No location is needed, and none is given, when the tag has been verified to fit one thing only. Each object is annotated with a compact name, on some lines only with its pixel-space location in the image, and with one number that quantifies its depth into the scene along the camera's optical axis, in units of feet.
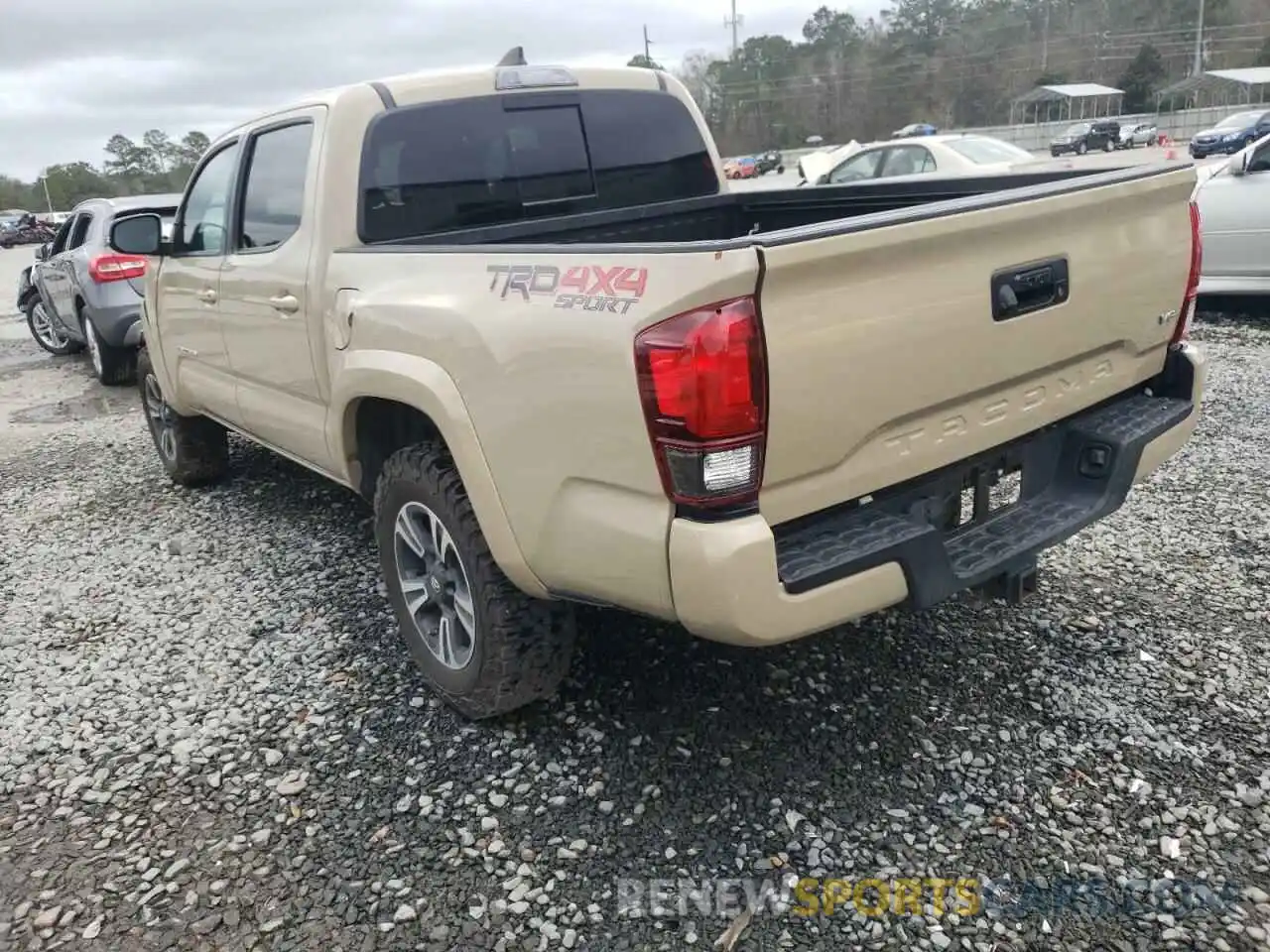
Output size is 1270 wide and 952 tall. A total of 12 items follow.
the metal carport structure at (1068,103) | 233.14
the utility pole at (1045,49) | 298.15
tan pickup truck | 7.30
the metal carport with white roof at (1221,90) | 213.46
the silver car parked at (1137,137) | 170.40
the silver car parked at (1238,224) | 25.93
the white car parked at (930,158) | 36.27
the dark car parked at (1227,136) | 108.78
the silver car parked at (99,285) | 29.30
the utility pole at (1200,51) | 233.14
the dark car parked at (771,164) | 200.60
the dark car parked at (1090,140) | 164.04
